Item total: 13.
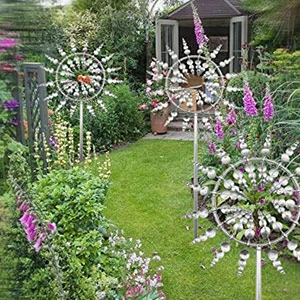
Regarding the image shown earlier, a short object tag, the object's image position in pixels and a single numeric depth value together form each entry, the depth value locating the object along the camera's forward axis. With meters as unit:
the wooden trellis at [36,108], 3.67
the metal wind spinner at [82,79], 4.24
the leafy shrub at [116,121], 6.68
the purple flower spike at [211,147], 4.00
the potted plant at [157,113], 7.58
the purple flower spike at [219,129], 3.71
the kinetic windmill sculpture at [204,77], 3.48
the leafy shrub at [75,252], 1.67
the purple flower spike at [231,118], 3.87
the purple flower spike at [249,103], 2.93
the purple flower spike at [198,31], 3.55
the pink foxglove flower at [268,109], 2.85
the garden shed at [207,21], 8.49
